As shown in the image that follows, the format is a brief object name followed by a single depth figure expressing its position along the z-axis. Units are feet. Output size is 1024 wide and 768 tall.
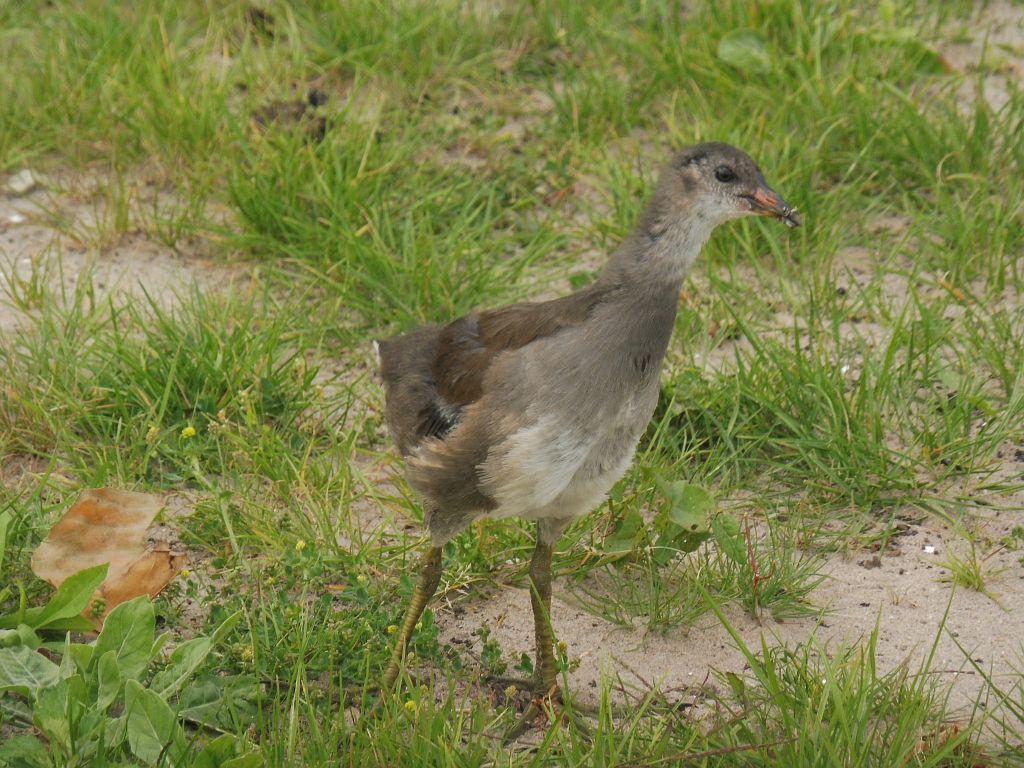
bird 22.99
